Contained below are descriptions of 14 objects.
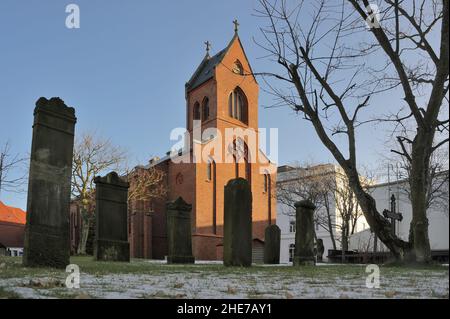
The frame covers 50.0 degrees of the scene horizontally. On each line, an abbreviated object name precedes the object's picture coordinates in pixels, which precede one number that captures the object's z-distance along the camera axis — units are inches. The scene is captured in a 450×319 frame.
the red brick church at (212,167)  1471.5
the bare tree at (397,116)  441.9
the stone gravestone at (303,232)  551.2
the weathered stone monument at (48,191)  368.5
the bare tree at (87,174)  1349.7
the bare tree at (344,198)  1232.4
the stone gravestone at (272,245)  735.7
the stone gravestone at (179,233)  694.5
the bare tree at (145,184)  1483.8
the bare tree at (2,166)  933.6
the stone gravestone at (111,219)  617.3
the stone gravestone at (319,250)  1135.0
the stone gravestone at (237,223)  468.1
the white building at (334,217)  1371.8
